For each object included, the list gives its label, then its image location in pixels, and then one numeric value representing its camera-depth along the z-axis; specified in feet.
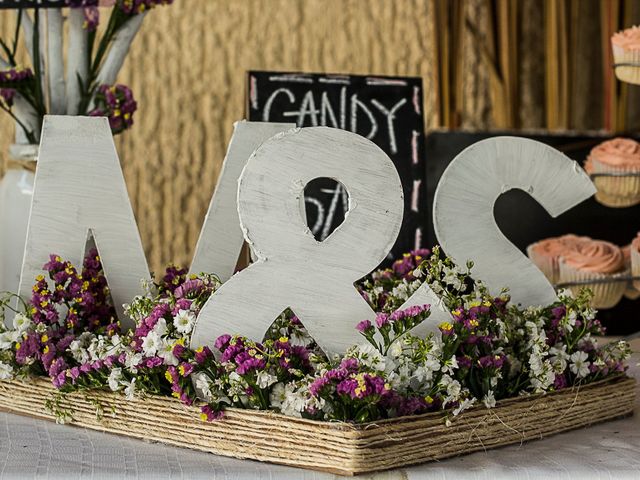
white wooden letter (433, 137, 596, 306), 3.83
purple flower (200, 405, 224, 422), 3.16
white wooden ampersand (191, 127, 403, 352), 3.32
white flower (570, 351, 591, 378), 3.67
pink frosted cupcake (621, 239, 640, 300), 5.91
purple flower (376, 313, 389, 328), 3.21
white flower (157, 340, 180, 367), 3.28
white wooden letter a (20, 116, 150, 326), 3.91
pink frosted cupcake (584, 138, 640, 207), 5.74
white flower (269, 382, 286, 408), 3.14
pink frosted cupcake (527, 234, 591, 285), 6.48
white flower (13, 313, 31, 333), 3.71
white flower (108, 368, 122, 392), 3.38
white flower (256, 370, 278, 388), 3.11
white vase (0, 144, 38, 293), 5.15
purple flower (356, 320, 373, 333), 3.24
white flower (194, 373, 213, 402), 3.16
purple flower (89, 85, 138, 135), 5.25
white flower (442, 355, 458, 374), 3.16
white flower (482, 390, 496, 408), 3.29
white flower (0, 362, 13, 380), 3.70
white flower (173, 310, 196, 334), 3.36
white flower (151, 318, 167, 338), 3.37
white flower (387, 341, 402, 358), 3.12
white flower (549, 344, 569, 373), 3.58
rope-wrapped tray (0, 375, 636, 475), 2.97
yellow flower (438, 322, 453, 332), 3.22
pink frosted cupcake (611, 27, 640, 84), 5.08
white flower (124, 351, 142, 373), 3.32
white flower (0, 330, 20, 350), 3.70
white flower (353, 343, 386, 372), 3.06
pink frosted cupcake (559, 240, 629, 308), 5.99
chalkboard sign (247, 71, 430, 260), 6.47
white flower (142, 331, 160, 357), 3.33
